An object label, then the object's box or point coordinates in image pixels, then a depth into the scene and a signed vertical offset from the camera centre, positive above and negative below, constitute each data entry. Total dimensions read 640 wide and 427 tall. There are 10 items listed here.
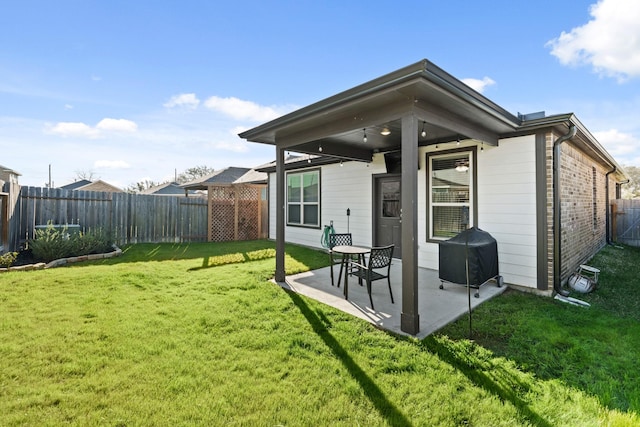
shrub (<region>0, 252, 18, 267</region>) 5.48 -0.80
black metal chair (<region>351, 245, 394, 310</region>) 4.04 -0.67
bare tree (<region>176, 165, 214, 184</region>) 48.16 +7.35
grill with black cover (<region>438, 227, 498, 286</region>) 4.48 -0.67
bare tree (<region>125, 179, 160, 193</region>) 45.03 +4.85
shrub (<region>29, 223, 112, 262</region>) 6.32 -0.63
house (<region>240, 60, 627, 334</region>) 3.25 +0.83
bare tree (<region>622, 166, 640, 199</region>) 30.78 +3.39
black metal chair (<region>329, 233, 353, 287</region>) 5.87 -0.49
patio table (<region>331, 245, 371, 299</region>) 4.35 -0.56
